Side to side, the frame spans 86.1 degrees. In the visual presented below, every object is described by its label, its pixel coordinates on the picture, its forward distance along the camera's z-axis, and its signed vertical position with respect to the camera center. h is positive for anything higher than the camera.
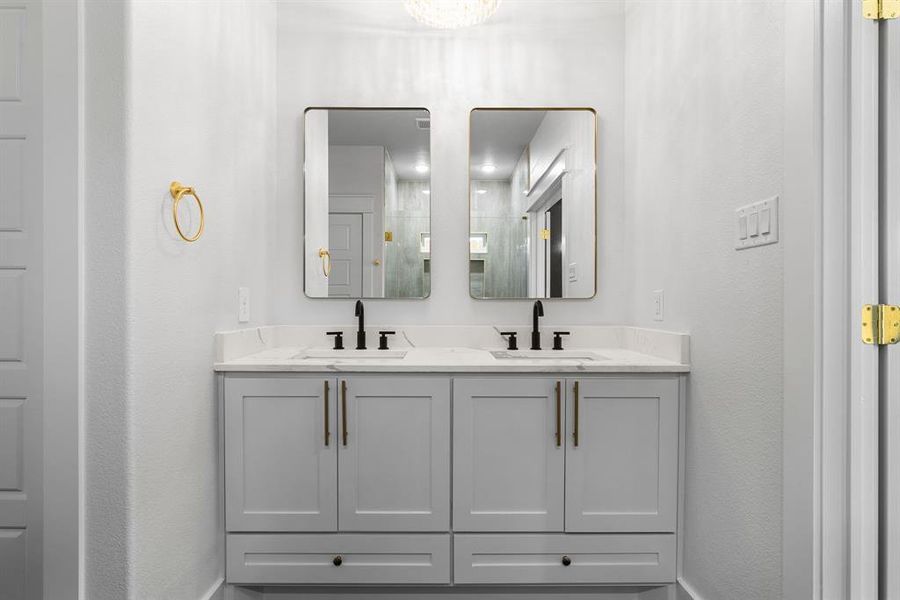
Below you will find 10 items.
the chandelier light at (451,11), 1.97 +1.19
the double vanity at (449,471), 1.67 -0.60
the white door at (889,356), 1.04 -0.12
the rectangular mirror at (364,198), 2.20 +0.46
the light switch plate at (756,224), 1.22 +0.20
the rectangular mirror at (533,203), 2.20 +0.44
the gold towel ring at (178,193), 1.35 +0.31
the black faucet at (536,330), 2.13 -0.14
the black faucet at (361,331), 2.12 -0.14
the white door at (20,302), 1.20 -0.01
